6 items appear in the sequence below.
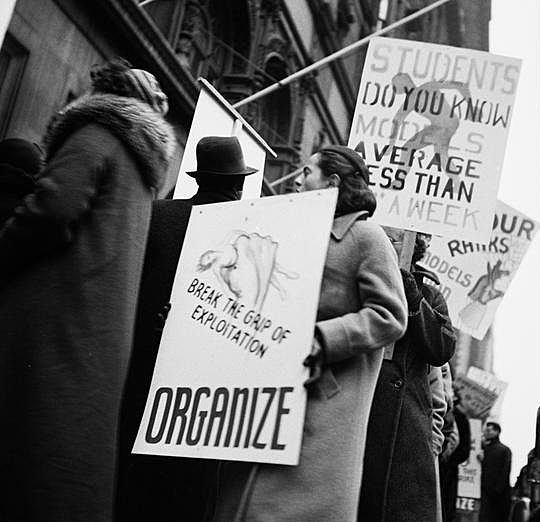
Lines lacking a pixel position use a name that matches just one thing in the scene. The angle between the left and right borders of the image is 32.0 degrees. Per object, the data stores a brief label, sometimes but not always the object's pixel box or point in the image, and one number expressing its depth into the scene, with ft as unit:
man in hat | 11.25
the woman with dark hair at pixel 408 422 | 13.47
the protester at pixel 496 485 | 40.09
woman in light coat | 9.70
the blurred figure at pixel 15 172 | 12.25
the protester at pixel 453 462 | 24.72
